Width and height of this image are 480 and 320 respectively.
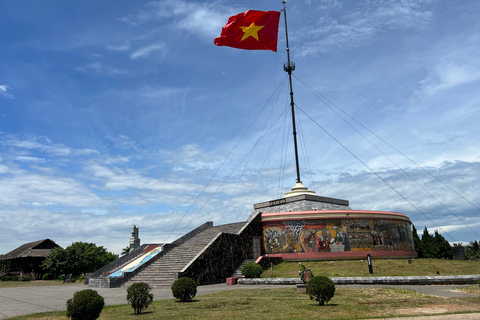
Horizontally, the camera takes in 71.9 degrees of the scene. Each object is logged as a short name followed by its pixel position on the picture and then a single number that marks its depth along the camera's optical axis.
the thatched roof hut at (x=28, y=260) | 47.56
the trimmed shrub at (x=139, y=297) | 12.32
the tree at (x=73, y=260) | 42.34
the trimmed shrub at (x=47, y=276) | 43.23
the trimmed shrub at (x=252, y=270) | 24.70
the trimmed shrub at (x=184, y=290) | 14.83
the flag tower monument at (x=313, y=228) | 27.44
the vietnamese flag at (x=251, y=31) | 26.89
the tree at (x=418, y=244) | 48.89
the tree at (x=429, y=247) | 47.84
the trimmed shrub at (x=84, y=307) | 10.09
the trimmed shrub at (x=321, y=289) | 12.83
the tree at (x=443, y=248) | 48.38
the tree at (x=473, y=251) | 59.41
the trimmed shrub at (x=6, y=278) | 44.65
